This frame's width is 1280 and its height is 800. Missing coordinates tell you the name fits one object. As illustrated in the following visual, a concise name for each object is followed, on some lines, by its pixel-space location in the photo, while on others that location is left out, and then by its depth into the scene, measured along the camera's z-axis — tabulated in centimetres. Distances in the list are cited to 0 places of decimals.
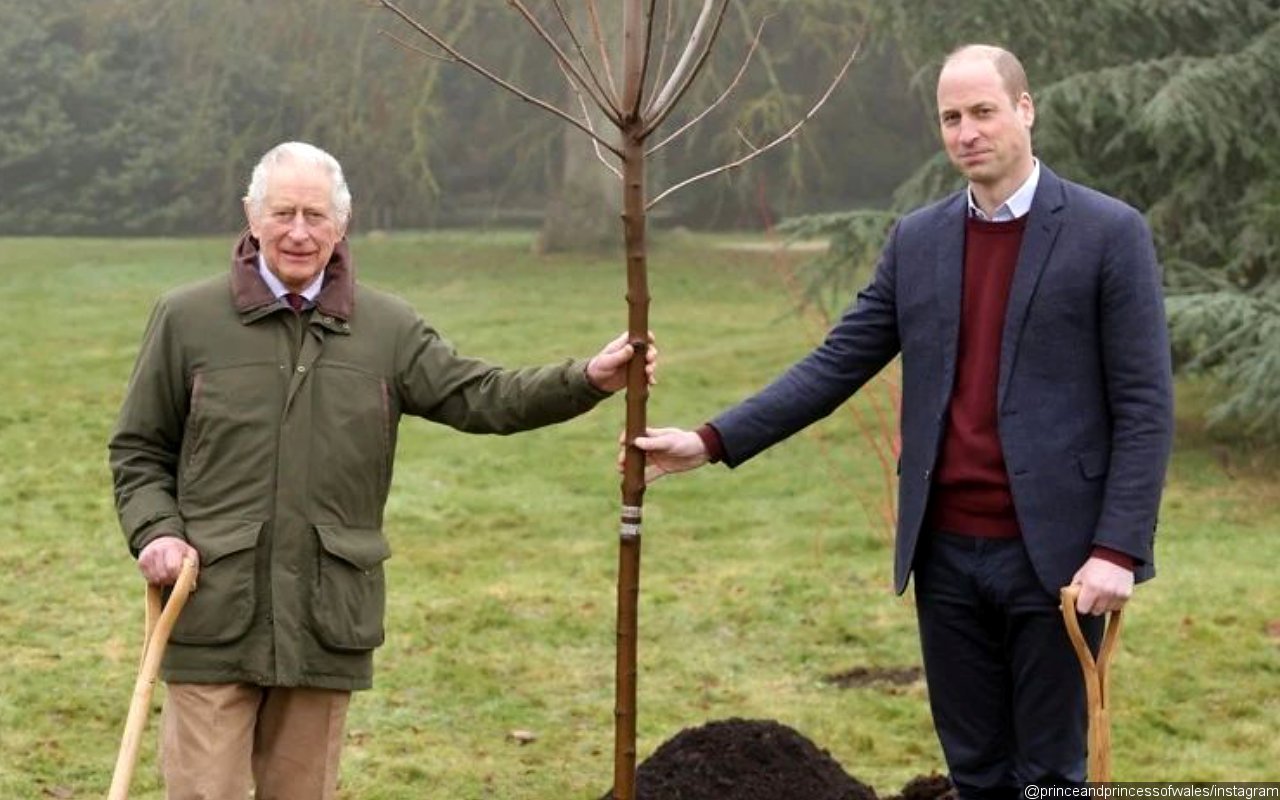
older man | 393
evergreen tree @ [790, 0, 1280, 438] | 1188
